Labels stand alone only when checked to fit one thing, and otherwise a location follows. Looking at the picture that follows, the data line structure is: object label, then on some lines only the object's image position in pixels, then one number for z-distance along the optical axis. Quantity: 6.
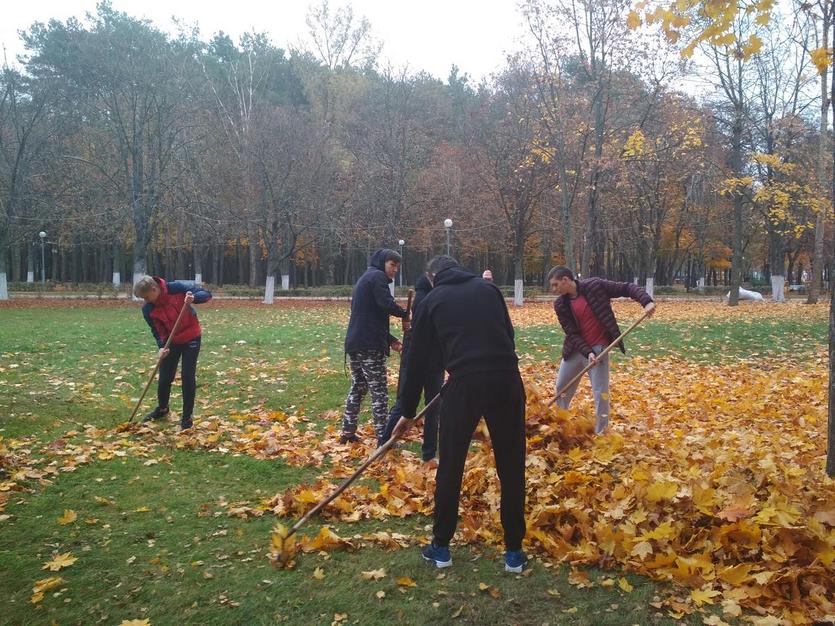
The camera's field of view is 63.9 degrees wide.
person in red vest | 7.12
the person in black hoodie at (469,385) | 3.73
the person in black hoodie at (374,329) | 6.23
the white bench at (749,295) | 38.62
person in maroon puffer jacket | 6.39
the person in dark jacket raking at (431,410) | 5.75
